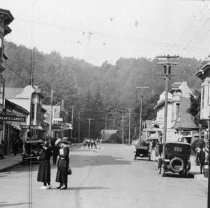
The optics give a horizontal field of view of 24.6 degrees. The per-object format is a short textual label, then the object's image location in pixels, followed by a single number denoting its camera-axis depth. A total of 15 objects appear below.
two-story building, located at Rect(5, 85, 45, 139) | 74.38
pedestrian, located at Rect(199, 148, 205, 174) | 27.75
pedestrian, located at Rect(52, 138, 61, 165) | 31.18
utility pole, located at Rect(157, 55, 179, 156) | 41.97
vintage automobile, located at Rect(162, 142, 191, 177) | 24.94
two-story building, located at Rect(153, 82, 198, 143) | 56.69
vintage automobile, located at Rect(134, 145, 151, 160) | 42.81
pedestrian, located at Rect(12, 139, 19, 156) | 41.91
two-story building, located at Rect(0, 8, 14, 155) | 35.56
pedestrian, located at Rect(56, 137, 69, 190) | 16.35
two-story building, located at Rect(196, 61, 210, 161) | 38.74
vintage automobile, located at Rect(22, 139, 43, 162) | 31.34
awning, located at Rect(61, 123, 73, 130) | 91.82
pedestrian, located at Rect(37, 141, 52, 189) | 16.33
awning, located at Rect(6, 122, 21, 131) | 48.41
